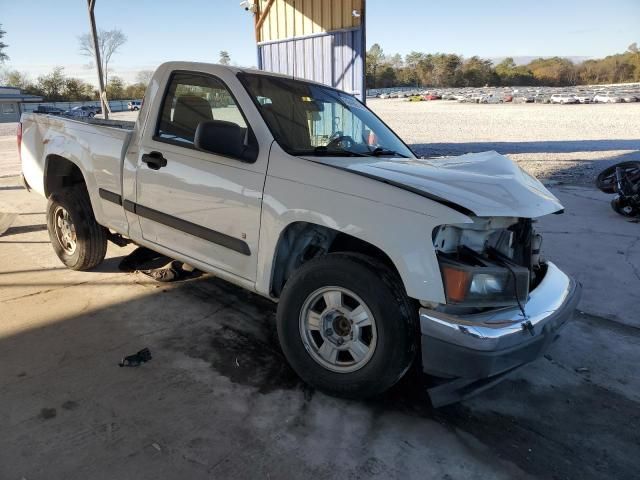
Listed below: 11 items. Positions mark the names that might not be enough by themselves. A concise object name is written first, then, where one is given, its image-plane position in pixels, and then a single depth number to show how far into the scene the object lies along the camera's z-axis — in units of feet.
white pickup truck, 8.13
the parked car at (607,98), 164.35
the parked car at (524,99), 179.80
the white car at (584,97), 166.20
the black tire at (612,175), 24.16
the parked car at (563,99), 166.20
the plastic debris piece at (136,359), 10.48
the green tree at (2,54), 220.53
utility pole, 37.17
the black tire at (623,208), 23.90
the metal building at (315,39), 30.94
